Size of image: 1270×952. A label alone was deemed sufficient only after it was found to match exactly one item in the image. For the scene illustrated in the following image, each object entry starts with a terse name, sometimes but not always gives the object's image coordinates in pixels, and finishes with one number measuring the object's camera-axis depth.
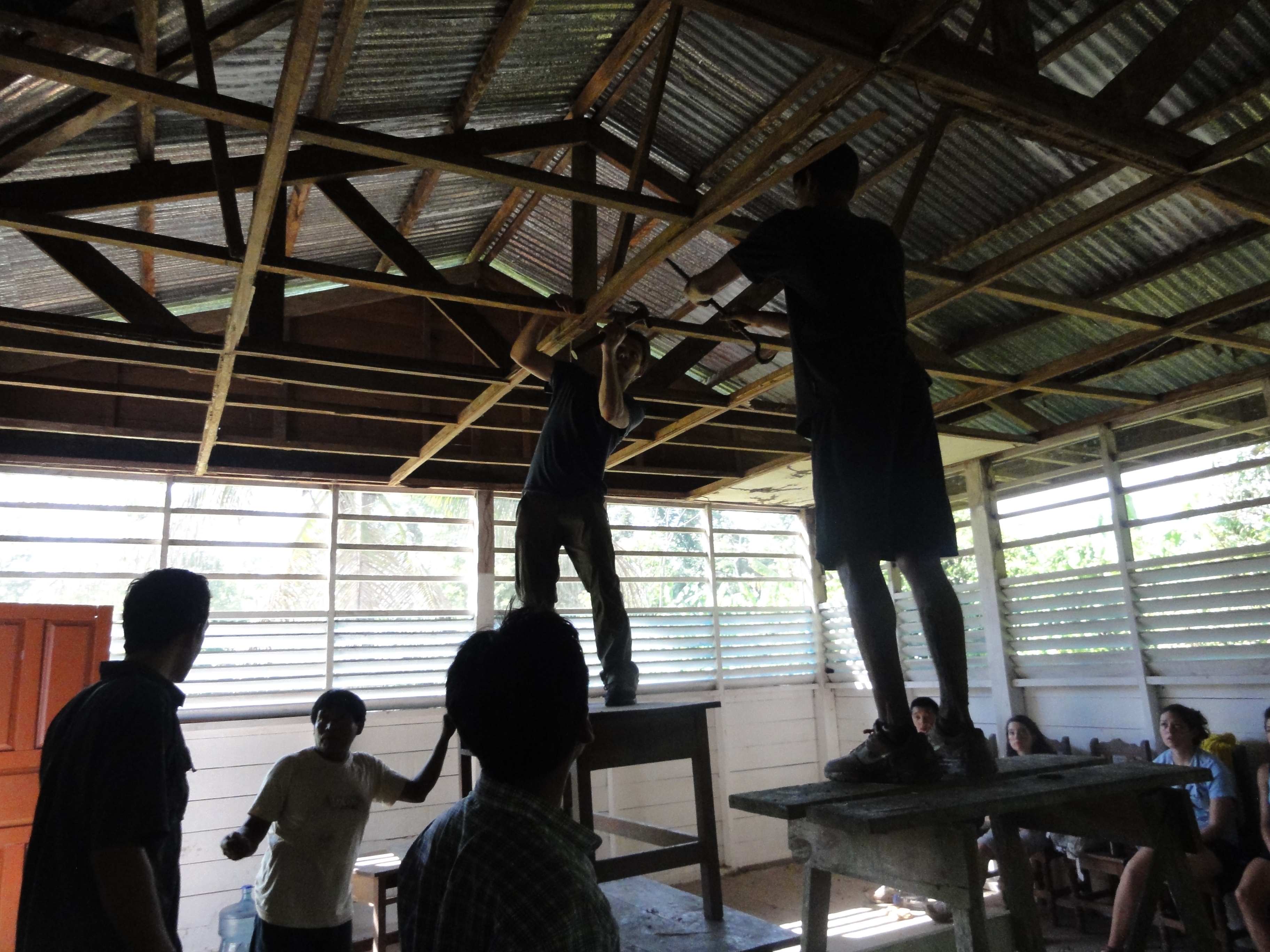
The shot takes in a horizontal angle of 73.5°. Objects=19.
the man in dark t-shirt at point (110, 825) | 1.58
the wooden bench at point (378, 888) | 4.79
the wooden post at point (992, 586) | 7.04
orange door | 4.79
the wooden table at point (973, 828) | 1.56
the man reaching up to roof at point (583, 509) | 3.25
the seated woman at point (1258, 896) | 4.50
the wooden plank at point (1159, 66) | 2.76
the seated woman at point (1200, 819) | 4.71
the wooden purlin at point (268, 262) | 3.23
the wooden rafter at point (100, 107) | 3.20
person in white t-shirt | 3.35
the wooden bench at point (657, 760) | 2.70
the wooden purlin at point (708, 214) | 2.69
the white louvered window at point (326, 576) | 6.10
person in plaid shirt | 1.11
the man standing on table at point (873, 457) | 1.92
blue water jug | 5.21
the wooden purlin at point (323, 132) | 2.41
